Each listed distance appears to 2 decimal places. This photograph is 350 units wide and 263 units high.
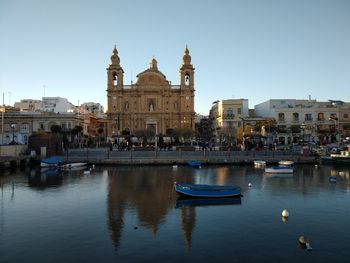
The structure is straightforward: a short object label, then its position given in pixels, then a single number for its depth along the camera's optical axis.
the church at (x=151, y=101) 86.00
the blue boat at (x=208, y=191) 26.64
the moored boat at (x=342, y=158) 49.84
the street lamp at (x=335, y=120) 73.26
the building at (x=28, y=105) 107.76
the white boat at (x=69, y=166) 46.80
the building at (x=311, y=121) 74.69
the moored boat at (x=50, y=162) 48.38
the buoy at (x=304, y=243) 16.19
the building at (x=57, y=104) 110.25
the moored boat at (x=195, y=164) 48.53
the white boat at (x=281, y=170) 41.26
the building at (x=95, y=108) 132.55
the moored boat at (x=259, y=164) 48.45
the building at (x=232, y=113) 85.62
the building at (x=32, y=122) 74.94
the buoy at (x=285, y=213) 21.58
